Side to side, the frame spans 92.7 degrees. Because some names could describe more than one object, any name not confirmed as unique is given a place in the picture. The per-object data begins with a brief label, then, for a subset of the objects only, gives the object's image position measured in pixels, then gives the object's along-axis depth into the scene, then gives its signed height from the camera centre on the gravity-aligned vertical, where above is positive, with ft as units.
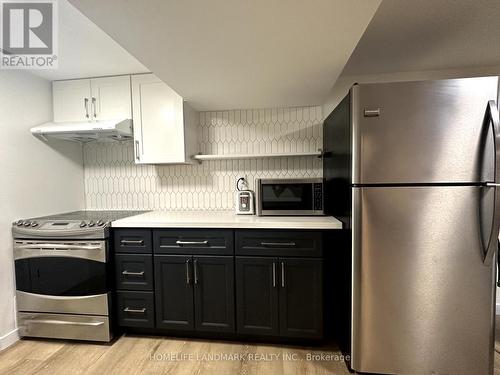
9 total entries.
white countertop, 5.54 -0.96
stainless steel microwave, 6.33 -0.41
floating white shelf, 6.92 +0.78
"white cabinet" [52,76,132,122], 7.20 +2.63
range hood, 6.52 +1.54
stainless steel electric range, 6.00 -2.37
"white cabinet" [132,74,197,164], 7.00 +1.80
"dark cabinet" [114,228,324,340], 5.64 -2.44
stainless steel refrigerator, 4.31 -0.86
